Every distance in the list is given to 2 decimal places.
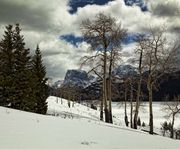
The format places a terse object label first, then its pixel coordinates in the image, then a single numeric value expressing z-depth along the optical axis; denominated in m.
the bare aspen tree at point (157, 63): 15.38
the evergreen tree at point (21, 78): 20.41
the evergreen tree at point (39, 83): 23.59
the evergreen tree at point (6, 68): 19.75
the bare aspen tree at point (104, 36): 18.59
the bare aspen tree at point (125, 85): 24.69
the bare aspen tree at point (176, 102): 29.44
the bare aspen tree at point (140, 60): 17.28
